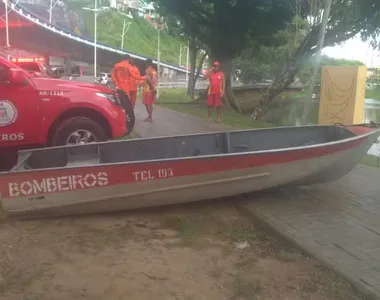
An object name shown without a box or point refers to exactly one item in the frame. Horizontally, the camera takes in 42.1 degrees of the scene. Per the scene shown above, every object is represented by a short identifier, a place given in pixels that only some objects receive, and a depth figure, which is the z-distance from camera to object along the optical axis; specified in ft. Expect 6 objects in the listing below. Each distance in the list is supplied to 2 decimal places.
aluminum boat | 17.48
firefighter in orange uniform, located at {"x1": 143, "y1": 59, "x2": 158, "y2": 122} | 42.05
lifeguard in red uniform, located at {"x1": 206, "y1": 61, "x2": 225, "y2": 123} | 43.75
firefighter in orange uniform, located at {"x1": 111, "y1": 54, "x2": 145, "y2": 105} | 39.63
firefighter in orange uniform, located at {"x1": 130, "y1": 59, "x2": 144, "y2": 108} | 39.86
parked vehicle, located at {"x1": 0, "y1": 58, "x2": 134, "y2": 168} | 22.71
